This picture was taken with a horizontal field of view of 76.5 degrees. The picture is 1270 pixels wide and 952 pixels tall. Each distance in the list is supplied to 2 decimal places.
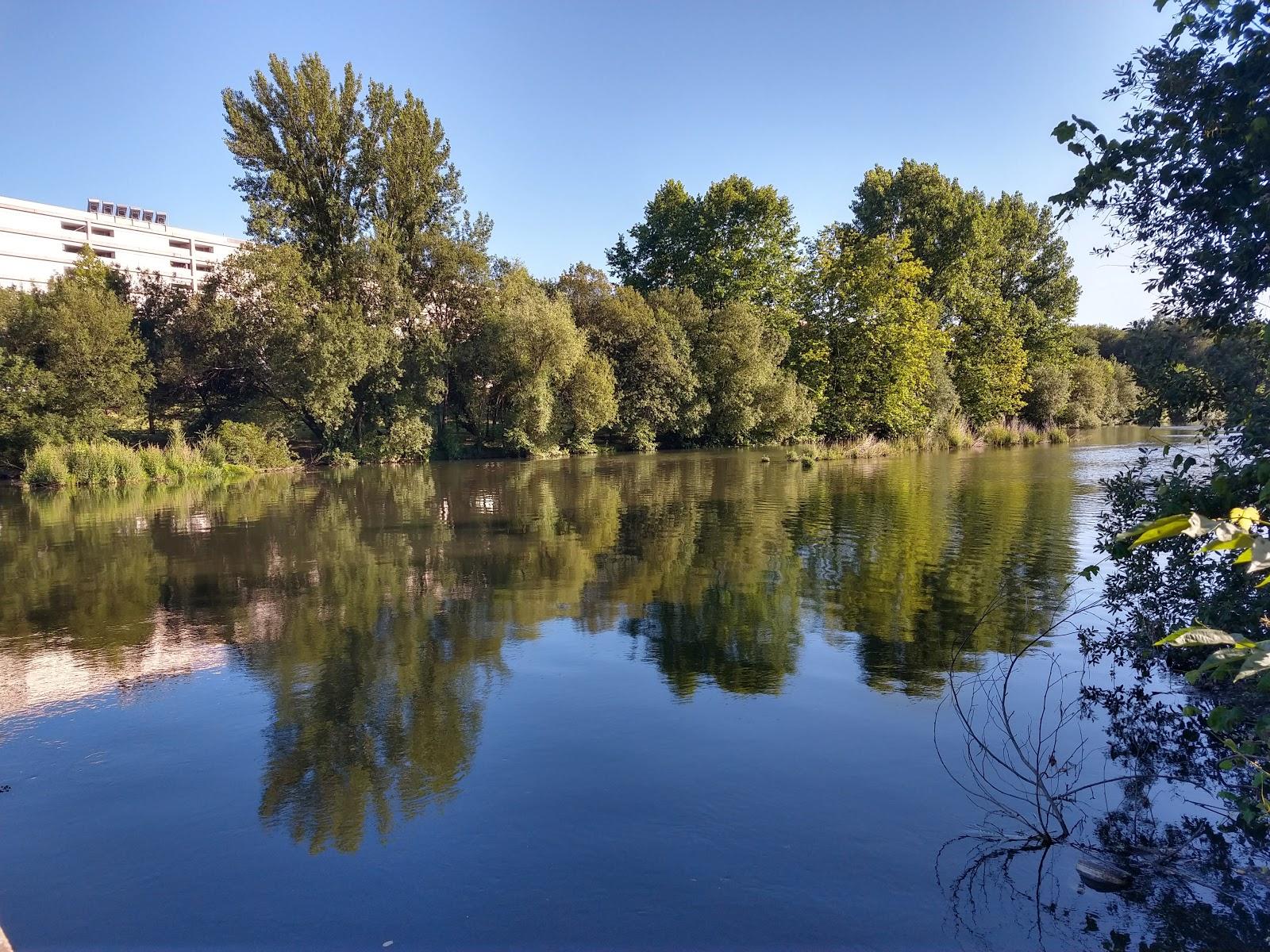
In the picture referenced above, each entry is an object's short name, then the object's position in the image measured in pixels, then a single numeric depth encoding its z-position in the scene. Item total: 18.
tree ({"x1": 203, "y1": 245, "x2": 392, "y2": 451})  35.03
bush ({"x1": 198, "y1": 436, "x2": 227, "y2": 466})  31.56
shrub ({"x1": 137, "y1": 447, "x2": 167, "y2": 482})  29.00
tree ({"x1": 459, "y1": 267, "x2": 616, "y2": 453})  39.69
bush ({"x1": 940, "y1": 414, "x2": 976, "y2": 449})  46.81
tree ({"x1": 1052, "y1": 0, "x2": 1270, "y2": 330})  4.50
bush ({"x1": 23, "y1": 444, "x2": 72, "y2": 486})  27.08
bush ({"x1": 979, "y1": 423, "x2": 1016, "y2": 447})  49.44
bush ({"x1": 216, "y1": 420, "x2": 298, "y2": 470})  32.75
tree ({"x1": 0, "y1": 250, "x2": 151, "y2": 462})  28.55
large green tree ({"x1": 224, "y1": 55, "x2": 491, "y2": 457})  36.94
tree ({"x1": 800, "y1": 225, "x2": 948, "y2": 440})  43.88
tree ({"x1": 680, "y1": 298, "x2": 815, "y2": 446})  46.84
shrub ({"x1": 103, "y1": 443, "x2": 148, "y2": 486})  28.08
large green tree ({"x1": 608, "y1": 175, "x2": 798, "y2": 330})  51.97
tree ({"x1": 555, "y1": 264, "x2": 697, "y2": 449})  45.22
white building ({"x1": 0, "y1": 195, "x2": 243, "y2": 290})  77.81
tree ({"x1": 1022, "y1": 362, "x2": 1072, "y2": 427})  55.97
